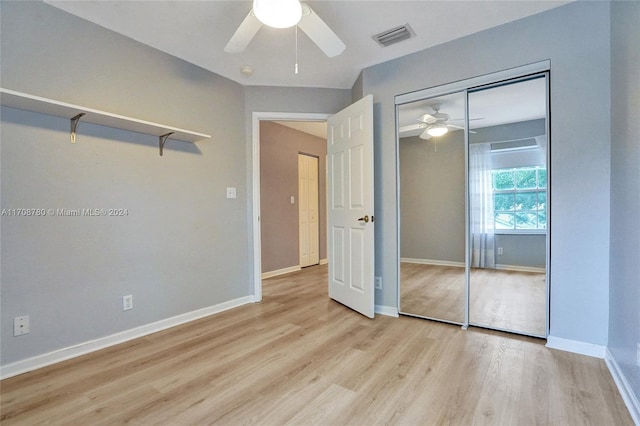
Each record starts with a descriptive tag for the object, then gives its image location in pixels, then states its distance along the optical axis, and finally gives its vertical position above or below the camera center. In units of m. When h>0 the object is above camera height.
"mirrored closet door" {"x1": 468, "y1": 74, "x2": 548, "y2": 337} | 2.31 +0.02
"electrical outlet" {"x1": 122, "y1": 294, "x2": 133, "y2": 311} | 2.36 -0.72
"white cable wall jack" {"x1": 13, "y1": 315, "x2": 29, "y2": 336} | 1.86 -0.71
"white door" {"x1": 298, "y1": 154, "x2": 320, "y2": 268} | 5.38 -0.01
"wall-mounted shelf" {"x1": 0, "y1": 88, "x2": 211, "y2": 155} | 1.74 +0.65
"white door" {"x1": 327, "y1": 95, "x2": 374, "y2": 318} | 2.78 +0.03
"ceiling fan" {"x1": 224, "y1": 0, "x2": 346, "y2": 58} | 1.53 +1.07
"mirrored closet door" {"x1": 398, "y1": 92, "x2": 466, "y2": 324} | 2.72 -0.02
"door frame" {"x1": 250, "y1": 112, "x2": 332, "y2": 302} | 3.38 +0.30
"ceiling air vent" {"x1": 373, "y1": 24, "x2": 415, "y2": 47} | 2.34 +1.40
